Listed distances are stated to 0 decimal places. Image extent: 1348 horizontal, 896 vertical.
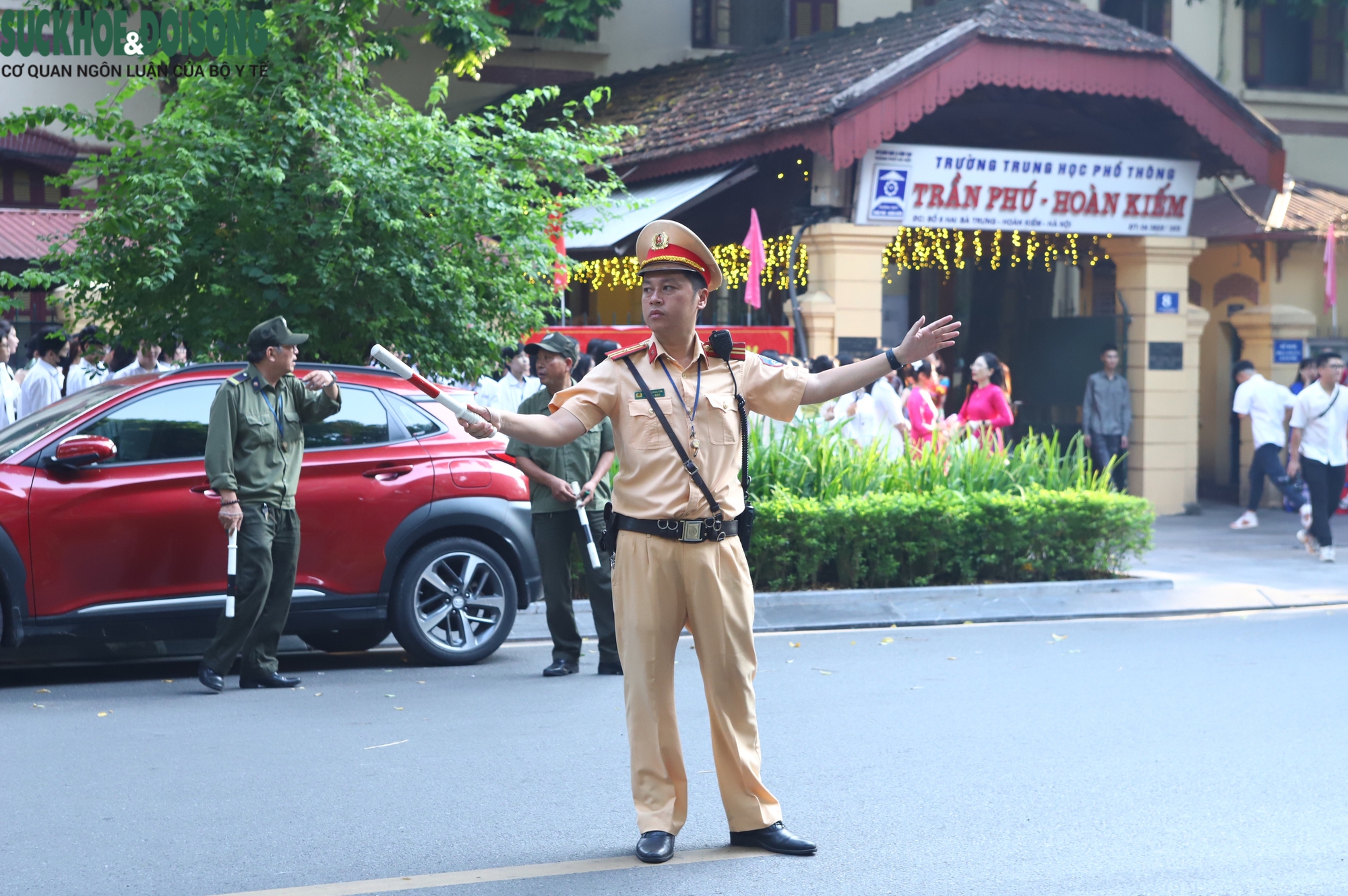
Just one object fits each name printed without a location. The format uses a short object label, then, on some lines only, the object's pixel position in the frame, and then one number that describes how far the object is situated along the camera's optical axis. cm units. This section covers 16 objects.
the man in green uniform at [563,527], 839
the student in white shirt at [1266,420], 1631
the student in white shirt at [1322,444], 1388
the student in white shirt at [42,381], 1233
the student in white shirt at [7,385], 1189
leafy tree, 1033
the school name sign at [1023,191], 1627
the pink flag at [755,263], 1534
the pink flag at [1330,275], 1814
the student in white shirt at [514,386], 1373
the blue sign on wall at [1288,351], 1911
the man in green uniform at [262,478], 777
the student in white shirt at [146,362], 1191
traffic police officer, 492
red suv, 779
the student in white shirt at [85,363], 1150
